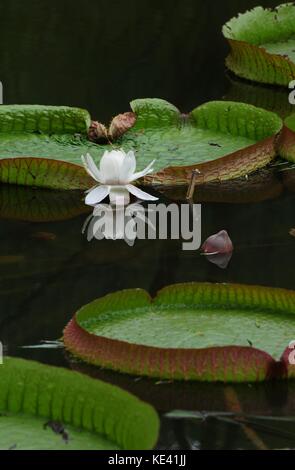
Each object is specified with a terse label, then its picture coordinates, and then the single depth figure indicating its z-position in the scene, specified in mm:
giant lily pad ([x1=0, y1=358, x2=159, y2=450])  2400
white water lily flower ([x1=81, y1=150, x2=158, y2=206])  3959
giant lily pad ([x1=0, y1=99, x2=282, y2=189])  4203
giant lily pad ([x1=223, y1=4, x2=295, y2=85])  5520
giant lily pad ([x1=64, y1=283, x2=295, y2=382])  2787
